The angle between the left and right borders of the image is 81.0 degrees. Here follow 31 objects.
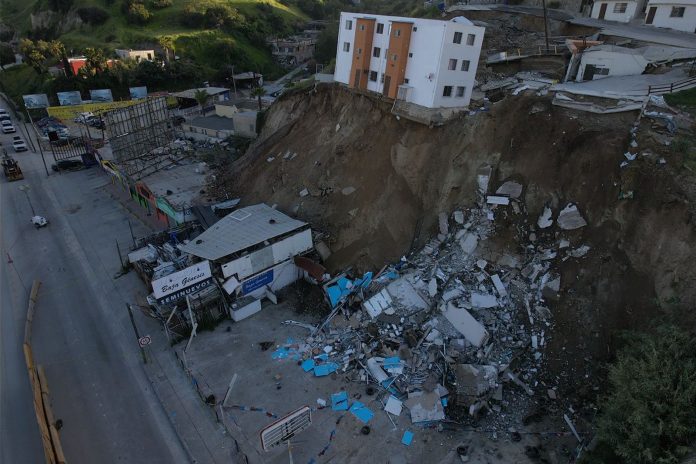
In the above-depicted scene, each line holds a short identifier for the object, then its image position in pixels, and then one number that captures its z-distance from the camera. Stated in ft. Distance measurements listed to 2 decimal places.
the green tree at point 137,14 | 261.44
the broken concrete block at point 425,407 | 53.78
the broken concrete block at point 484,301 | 64.49
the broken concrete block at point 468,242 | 71.05
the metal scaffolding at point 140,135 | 108.99
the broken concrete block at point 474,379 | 54.13
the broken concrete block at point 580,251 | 63.62
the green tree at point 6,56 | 245.65
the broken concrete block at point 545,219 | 68.03
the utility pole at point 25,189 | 122.11
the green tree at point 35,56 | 220.43
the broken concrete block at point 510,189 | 72.76
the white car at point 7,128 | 178.70
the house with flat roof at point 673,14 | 111.34
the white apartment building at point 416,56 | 83.15
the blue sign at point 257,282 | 73.72
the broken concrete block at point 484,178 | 75.77
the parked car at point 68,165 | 139.44
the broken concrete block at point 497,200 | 72.43
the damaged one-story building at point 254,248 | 70.64
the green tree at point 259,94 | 145.84
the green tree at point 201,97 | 184.96
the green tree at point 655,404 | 37.81
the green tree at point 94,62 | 210.79
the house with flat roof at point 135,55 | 228.02
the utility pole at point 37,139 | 137.18
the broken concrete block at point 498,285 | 65.46
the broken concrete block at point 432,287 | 67.77
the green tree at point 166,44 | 243.60
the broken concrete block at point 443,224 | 75.36
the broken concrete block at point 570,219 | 65.72
